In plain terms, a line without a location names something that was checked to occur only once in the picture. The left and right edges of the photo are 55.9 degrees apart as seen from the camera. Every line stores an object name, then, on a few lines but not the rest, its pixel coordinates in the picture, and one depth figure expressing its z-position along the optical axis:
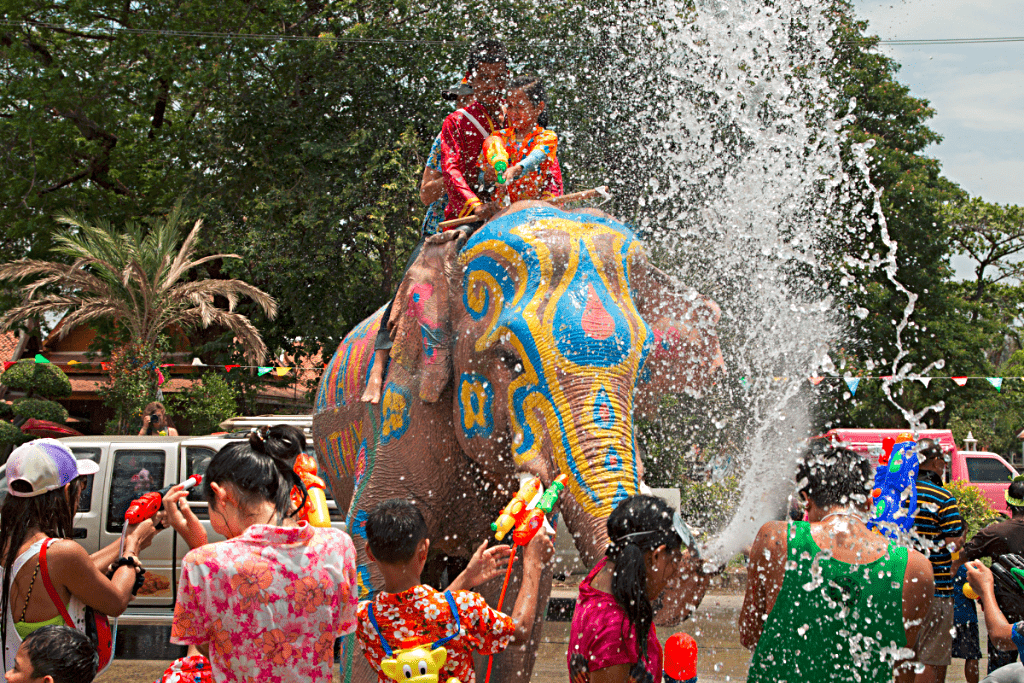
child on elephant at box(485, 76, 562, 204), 5.08
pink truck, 15.73
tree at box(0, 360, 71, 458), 13.84
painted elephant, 3.92
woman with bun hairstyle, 2.59
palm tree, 14.62
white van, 8.77
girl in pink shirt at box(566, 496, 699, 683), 2.69
